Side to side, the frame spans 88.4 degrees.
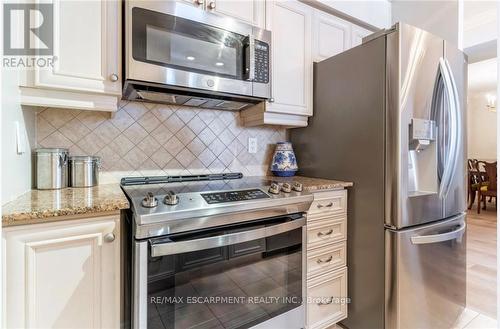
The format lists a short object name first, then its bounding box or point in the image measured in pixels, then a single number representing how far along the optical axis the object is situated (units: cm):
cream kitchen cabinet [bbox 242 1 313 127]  167
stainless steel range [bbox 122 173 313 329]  97
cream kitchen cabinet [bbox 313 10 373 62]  186
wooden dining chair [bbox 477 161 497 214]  449
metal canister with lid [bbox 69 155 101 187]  132
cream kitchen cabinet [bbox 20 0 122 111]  110
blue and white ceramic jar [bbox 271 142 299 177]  191
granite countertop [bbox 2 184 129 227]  82
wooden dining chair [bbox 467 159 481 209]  486
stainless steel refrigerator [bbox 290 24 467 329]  136
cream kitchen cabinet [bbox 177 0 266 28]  140
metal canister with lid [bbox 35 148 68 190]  121
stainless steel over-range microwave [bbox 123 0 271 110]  121
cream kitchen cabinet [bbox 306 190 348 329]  149
